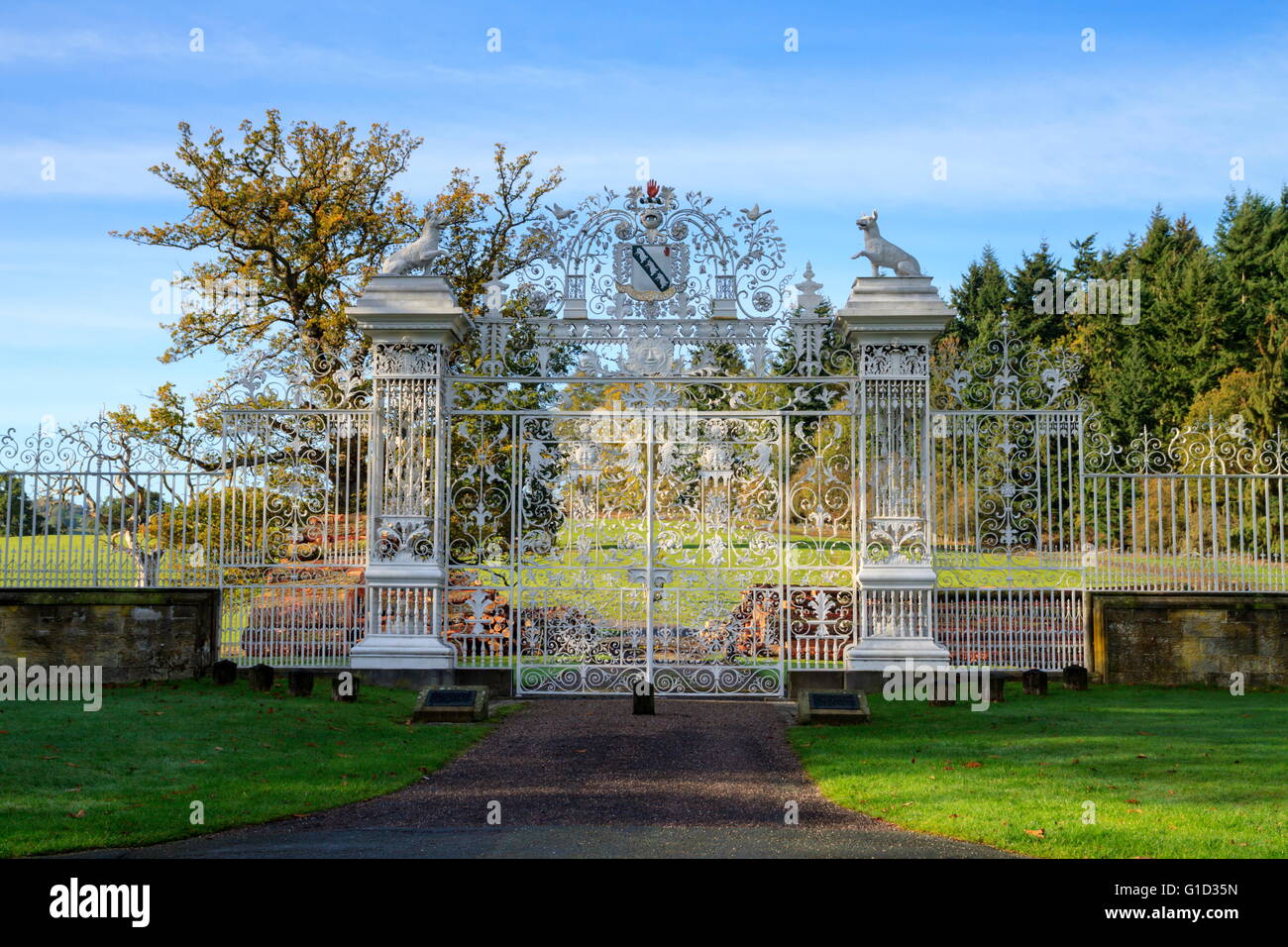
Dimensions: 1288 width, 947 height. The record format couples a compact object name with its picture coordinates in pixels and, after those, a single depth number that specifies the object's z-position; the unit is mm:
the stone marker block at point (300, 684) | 11328
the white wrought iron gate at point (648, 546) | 12188
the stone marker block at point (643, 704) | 10992
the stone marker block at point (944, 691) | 11234
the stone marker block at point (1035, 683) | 11781
